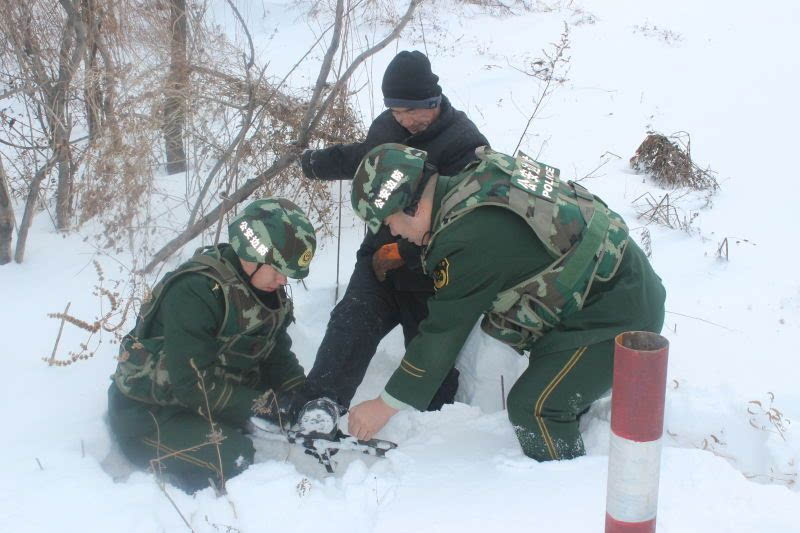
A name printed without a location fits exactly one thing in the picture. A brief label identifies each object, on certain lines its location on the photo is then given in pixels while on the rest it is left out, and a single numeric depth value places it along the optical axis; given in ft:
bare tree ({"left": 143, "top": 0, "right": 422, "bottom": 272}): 12.14
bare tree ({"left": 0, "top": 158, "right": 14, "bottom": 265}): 12.73
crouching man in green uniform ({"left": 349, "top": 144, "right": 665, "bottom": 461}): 7.48
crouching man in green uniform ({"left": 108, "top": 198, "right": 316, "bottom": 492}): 8.11
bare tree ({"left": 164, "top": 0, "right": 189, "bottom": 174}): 13.26
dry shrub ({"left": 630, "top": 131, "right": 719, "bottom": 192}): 17.28
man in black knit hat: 9.44
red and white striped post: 4.47
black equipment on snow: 8.27
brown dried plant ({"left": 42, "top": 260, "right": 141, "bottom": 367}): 9.27
